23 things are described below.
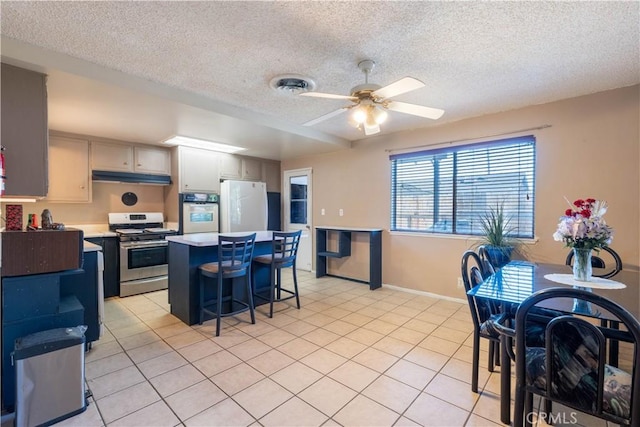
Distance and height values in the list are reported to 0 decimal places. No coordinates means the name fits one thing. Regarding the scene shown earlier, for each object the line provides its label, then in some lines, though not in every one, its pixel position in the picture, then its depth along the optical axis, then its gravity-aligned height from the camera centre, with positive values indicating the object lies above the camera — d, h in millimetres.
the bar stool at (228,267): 2756 -574
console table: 4387 -651
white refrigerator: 4898 +29
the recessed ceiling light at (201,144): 4200 +961
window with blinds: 3338 +281
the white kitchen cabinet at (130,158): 4055 +707
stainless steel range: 3928 -622
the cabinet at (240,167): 5102 +722
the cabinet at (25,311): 1753 -643
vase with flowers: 1799 -142
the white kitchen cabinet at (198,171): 4578 +587
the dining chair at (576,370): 1147 -714
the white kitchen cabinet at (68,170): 3713 +467
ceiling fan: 2043 +785
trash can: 1591 -945
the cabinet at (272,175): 5793 +639
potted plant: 3166 -297
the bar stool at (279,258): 3283 -567
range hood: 4008 +422
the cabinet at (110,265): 3844 -757
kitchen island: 2973 -634
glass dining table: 1477 -476
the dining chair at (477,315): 1899 -698
